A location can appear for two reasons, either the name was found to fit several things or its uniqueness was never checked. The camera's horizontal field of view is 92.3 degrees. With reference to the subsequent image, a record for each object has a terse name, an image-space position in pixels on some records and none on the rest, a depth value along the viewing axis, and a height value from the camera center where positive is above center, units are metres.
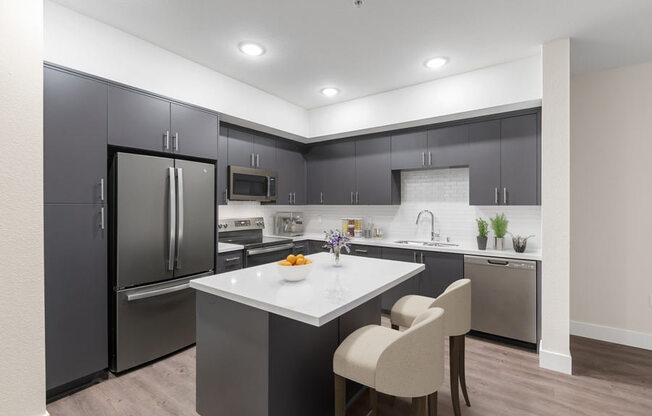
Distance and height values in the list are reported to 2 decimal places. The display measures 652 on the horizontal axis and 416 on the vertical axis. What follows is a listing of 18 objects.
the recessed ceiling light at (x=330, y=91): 3.95 +1.49
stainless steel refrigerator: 2.57 -0.39
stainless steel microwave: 3.80 +0.30
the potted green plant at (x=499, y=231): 3.38 -0.26
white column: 2.66 +0.02
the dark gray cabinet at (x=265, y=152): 4.21 +0.76
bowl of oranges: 1.95 -0.39
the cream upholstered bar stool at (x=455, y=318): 1.95 -0.74
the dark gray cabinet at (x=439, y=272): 3.42 -0.72
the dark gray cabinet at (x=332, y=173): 4.54 +0.51
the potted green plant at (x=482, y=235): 3.44 -0.31
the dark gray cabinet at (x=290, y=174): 4.59 +0.51
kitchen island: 1.63 -0.76
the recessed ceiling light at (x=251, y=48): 2.85 +1.48
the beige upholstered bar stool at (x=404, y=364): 1.41 -0.75
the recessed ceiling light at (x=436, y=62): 3.11 +1.47
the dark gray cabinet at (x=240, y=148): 3.87 +0.75
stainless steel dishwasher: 3.02 -0.90
